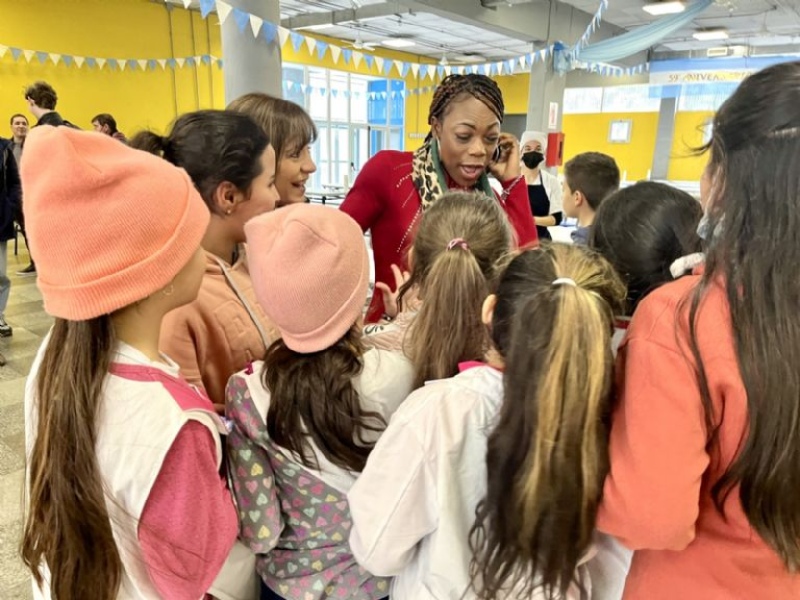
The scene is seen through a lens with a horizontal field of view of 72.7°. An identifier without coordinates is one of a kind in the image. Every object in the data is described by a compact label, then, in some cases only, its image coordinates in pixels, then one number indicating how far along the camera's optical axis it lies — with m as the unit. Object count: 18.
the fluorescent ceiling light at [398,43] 11.42
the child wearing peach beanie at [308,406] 0.90
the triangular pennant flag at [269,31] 3.32
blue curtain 5.49
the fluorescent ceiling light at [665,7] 7.54
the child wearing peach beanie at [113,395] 0.74
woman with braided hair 1.54
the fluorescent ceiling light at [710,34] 9.53
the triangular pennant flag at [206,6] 3.23
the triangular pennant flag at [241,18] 3.20
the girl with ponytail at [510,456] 0.73
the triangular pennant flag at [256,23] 3.25
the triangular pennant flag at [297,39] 4.48
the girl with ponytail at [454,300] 1.01
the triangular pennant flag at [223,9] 3.19
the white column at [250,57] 3.32
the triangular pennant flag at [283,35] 3.44
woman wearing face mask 3.66
